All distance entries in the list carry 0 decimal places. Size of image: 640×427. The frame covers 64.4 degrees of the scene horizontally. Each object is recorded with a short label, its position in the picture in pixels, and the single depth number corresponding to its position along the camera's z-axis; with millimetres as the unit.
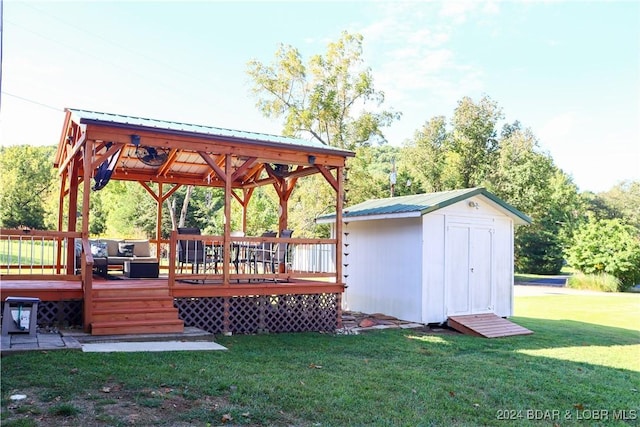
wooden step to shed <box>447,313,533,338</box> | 9742
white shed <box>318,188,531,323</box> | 10148
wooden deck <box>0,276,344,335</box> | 7059
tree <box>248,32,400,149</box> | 22344
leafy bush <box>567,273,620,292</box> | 23641
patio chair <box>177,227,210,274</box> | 8617
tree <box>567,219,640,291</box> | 23344
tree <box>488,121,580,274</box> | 31266
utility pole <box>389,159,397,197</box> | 20781
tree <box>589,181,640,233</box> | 43844
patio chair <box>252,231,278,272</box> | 9250
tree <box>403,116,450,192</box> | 32469
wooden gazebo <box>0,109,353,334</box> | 7188
